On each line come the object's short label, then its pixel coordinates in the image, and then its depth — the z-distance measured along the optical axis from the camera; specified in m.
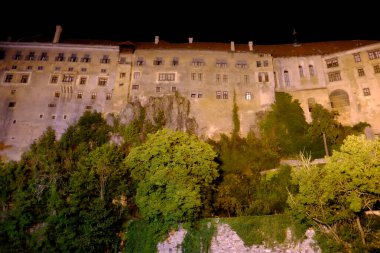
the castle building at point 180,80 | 40.91
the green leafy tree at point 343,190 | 19.59
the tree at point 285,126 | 35.66
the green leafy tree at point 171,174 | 24.47
